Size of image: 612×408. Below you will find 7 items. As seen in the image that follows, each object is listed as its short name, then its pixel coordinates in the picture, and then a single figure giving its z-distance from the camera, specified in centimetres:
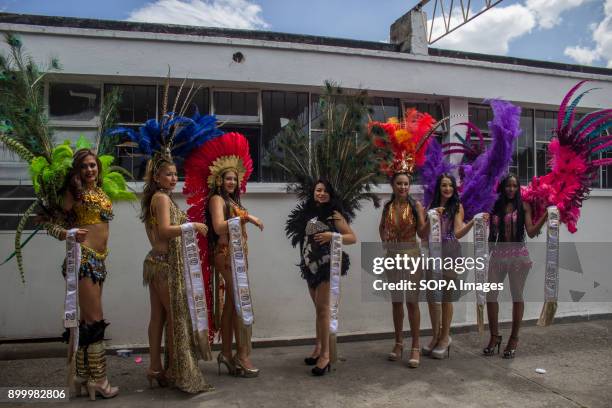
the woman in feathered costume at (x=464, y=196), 467
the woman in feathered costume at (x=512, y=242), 473
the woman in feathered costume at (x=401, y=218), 452
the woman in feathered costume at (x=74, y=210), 351
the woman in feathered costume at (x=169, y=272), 361
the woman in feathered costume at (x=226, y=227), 383
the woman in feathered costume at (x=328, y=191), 421
